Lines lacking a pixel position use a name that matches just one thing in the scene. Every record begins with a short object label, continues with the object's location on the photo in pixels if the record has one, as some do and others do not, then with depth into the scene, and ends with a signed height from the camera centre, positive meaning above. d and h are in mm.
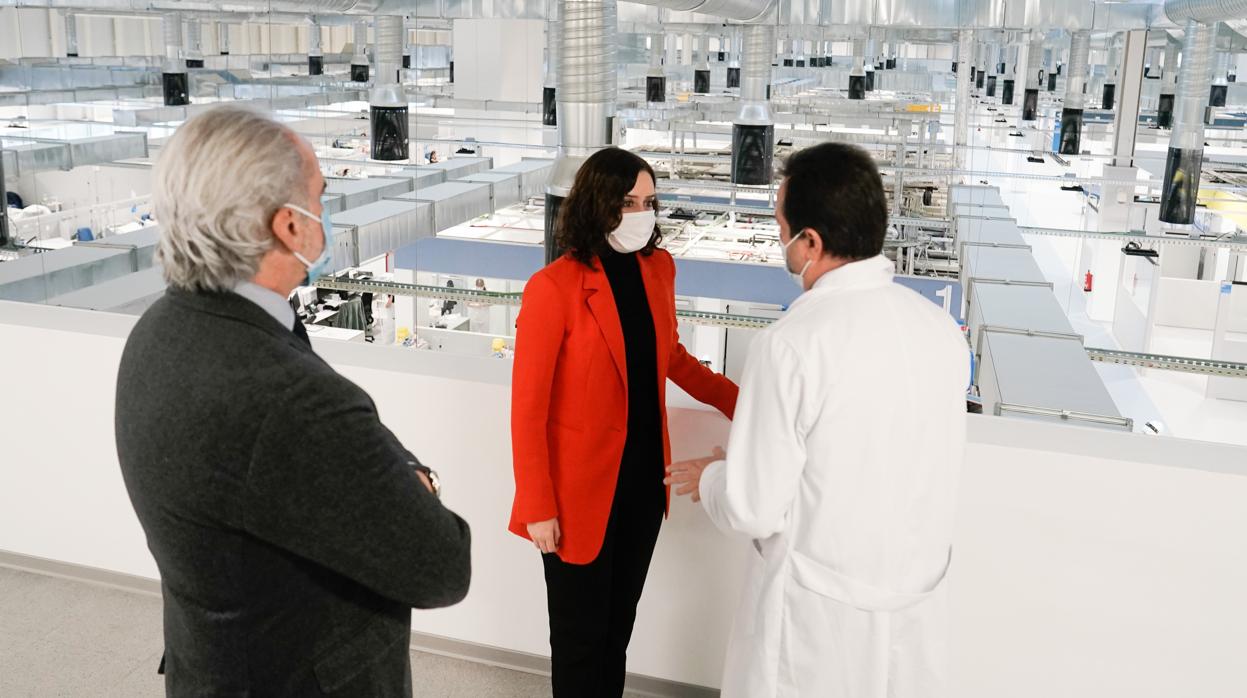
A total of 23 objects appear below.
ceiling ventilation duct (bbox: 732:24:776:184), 8914 -178
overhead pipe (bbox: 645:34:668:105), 13617 +555
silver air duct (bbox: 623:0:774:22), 6789 +839
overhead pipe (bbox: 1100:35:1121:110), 19281 +897
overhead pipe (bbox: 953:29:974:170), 10492 +336
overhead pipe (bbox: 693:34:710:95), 16312 +748
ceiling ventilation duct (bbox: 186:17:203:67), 15195 +933
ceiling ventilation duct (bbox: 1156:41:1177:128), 15898 +641
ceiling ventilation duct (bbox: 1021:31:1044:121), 16438 +721
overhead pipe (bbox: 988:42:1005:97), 24500 +1580
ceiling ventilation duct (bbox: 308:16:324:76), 16047 +875
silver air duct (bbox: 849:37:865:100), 14148 +667
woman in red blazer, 1902 -511
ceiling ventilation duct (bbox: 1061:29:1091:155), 11688 +378
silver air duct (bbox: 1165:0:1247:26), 7438 +919
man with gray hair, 1088 -348
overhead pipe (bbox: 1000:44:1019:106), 20688 +923
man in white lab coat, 1481 -474
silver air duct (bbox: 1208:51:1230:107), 15719 +740
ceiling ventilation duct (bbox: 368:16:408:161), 7871 +11
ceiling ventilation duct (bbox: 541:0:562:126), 11224 +209
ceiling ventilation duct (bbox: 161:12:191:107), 11719 +425
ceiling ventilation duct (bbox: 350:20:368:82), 16344 +847
